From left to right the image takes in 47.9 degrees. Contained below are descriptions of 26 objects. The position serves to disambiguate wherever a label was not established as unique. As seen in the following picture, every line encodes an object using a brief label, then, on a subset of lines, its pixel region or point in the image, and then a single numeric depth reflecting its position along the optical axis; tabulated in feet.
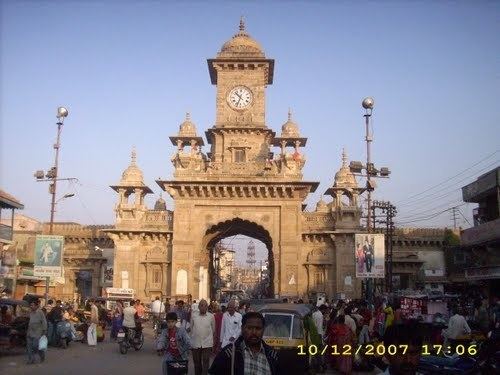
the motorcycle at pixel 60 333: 57.62
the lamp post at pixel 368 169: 72.23
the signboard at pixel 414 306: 58.25
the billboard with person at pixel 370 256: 62.85
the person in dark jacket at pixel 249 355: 14.73
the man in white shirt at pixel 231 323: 40.06
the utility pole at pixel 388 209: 105.39
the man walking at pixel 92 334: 61.57
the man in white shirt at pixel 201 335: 34.96
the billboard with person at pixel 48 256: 61.62
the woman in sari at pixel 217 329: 43.71
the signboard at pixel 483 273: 83.87
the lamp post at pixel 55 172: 79.56
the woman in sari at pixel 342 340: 39.65
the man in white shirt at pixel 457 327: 43.68
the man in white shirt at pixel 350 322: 43.88
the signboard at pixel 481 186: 88.34
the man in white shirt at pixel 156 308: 79.93
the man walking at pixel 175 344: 28.73
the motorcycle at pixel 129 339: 53.98
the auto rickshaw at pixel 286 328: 37.96
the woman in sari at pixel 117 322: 67.46
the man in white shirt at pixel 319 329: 42.21
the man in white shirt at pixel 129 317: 54.75
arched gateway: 100.17
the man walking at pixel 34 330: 44.68
